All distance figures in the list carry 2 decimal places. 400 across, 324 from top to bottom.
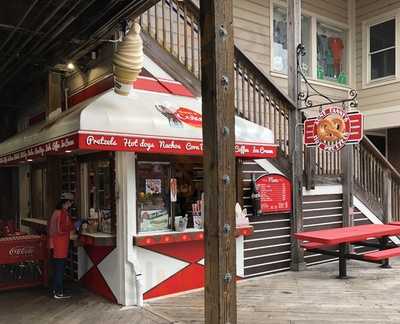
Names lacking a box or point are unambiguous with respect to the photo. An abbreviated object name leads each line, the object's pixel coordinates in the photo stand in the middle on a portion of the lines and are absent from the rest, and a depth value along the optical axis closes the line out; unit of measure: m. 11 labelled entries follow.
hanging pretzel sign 6.65
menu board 7.07
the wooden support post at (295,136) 7.48
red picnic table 6.56
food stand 5.16
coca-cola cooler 6.49
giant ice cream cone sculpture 5.12
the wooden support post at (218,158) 3.54
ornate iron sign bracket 7.59
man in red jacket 6.03
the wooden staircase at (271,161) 6.52
